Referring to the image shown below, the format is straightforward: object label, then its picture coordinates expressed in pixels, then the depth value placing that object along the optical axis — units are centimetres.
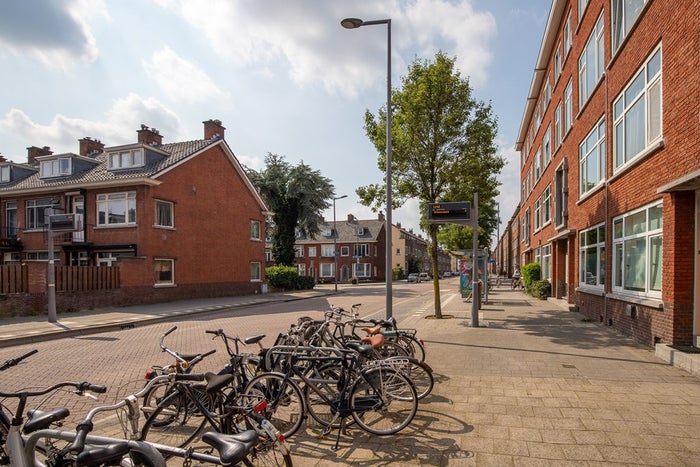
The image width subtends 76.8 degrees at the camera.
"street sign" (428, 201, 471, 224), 1217
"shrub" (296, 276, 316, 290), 3600
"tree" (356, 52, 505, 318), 1348
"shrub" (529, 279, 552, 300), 2200
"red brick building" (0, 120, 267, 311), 2173
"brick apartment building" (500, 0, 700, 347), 756
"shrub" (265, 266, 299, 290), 3359
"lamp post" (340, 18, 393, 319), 1050
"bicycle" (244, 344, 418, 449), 448
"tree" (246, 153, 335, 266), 3838
